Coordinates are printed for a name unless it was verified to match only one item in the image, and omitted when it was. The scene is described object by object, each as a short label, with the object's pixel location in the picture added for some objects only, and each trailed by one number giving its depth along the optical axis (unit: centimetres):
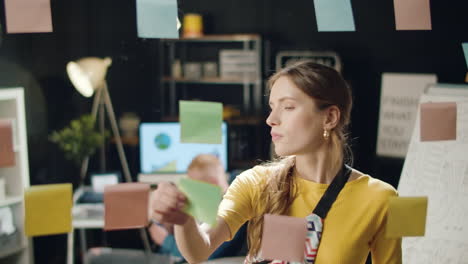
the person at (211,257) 202
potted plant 326
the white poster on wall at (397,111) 415
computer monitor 331
